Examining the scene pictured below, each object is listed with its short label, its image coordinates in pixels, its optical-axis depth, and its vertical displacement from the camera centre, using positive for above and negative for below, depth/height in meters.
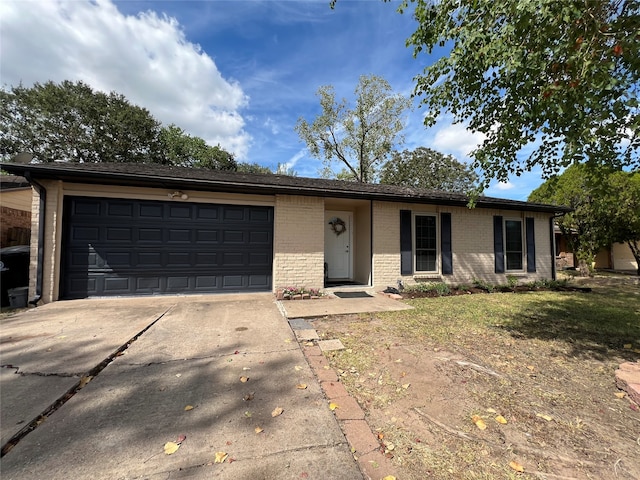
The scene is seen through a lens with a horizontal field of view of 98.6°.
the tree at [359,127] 19.20 +9.17
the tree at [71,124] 18.80 +9.20
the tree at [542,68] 2.77 +2.17
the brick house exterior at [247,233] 6.31 +0.52
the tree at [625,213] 12.23 +1.79
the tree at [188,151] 23.55 +8.91
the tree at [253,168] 28.81 +9.23
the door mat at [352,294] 7.29 -1.16
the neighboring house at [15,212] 8.45 +1.28
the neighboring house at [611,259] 16.44 -0.39
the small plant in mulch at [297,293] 6.84 -1.05
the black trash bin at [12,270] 6.05 -0.43
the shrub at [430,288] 7.97 -1.06
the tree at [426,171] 23.14 +6.95
